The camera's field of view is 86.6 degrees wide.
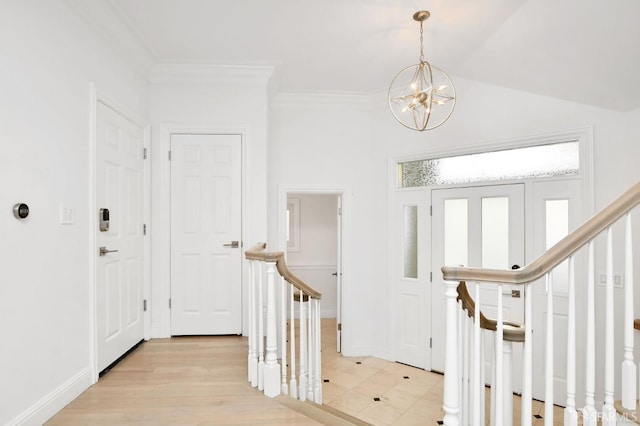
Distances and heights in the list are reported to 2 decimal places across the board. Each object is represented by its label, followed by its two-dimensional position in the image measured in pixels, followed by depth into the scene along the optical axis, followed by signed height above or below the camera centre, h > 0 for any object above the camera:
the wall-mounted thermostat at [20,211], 1.73 +0.01
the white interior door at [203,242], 3.32 -0.27
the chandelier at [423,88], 3.77 +1.37
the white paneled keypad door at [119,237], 2.51 -0.19
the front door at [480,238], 3.41 -0.25
